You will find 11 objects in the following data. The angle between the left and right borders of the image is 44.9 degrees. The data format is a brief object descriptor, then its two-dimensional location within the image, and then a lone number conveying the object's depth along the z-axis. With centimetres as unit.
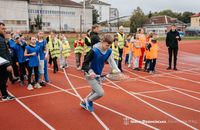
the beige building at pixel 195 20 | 9031
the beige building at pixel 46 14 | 5316
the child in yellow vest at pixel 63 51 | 1133
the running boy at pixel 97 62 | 468
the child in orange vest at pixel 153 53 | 1022
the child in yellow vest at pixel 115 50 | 970
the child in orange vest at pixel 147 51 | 1030
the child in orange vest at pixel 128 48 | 1233
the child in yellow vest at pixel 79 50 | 1117
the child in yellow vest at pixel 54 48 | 991
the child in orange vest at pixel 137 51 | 1068
